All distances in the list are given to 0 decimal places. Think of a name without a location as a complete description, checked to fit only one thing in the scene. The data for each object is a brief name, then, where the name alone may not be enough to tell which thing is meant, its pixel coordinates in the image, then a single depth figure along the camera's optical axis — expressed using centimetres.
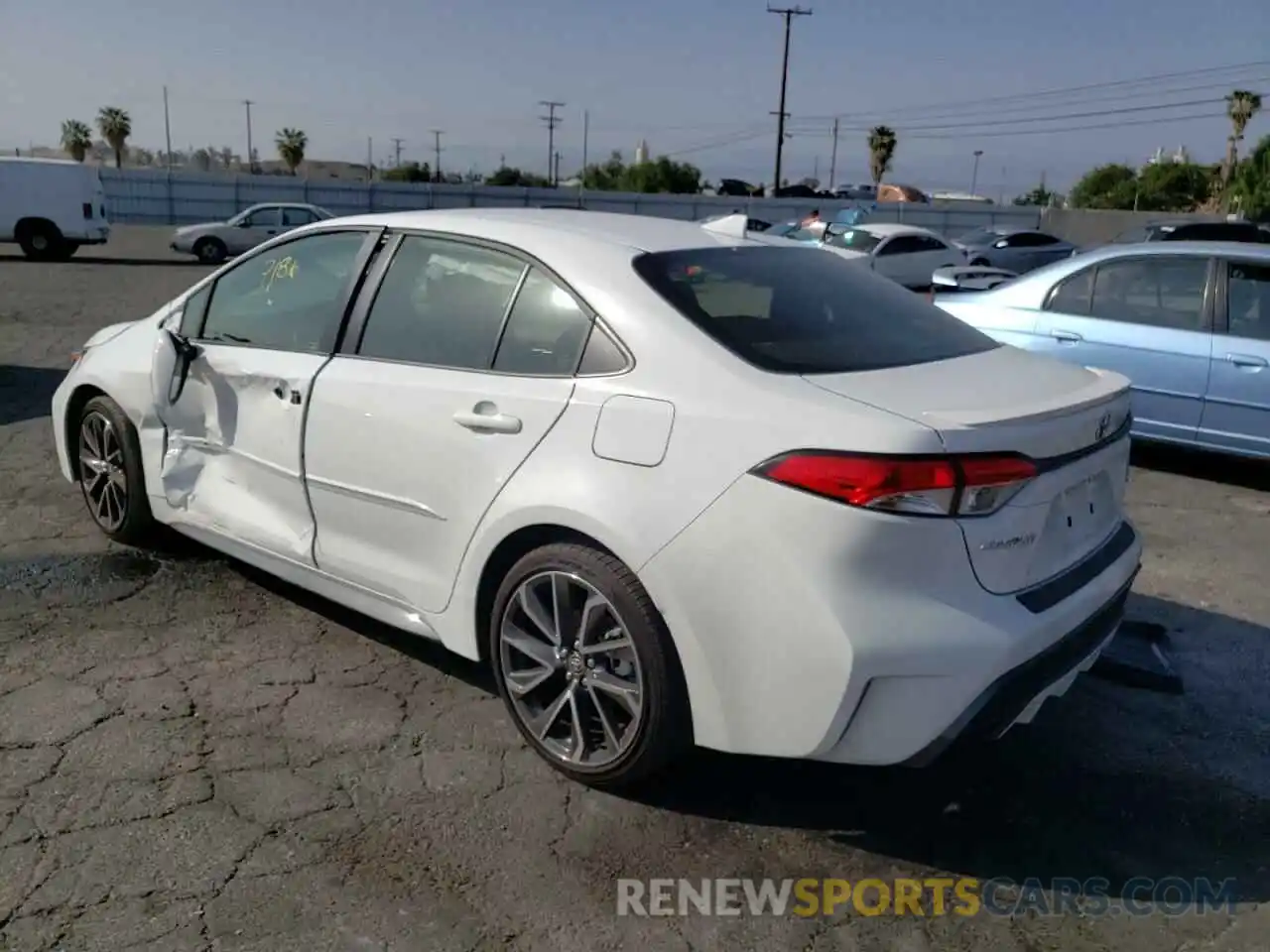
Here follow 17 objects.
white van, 2250
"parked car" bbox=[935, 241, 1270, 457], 643
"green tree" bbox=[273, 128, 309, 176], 8269
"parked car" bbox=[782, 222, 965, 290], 1936
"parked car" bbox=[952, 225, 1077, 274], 2192
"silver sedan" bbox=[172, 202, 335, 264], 2448
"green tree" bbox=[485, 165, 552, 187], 6981
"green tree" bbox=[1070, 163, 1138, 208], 7274
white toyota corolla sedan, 263
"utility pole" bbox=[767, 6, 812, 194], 5228
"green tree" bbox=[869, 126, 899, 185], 6873
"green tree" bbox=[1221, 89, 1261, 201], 5881
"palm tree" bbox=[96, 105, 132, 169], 8400
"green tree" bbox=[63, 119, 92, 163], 8531
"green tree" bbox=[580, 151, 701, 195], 7562
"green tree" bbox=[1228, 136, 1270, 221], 4500
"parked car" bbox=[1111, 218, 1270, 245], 2054
